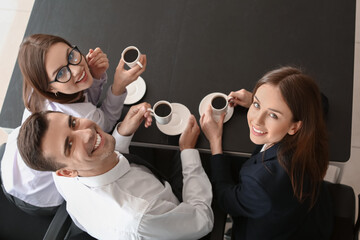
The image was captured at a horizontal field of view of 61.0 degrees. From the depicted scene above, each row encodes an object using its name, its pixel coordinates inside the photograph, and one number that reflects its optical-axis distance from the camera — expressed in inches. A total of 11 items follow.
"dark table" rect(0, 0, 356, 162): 54.1
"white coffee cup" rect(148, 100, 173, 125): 51.2
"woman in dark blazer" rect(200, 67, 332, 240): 44.3
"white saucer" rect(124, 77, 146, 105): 58.3
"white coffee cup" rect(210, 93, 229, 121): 52.1
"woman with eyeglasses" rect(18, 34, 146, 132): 49.4
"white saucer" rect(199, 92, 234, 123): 55.1
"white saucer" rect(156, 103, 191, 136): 55.2
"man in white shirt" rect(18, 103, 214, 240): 43.5
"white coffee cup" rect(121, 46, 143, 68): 52.9
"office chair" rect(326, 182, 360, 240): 50.3
